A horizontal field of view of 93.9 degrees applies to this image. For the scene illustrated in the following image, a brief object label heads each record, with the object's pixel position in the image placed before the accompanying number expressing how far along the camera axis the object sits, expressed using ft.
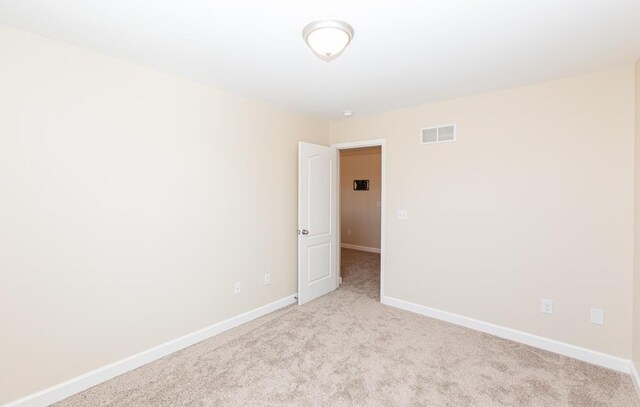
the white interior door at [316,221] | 11.87
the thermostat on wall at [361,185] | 22.82
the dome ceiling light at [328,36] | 5.52
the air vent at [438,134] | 10.32
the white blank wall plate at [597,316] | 7.88
